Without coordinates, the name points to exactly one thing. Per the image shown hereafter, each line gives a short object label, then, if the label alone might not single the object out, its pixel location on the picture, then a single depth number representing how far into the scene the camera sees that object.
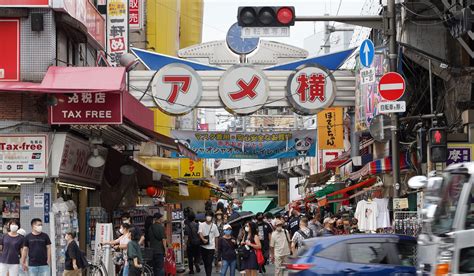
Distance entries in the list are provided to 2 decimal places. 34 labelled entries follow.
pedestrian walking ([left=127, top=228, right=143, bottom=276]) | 19.95
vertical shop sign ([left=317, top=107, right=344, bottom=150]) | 36.25
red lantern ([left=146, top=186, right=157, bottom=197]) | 28.65
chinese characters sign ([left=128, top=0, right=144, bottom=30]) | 29.77
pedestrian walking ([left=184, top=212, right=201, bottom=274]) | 27.27
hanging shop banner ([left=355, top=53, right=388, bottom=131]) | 22.55
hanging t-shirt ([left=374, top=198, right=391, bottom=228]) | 23.81
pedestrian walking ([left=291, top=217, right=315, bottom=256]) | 21.97
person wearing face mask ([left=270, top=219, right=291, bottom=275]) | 21.91
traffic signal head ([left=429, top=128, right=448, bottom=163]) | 17.25
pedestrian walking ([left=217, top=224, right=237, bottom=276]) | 22.47
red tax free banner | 18.75
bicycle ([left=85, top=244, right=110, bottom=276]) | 20.45
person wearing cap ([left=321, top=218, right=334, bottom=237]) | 22.39
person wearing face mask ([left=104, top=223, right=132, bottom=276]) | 20.31
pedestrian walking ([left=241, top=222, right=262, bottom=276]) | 21.88
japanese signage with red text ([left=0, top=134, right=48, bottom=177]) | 19.25
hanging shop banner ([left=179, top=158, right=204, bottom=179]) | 39.19
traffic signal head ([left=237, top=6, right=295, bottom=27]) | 16.73
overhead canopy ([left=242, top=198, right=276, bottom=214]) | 65.88
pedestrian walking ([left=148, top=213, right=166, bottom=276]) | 22.72
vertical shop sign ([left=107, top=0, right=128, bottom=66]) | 25.86
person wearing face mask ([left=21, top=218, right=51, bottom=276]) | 18.42
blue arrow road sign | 19.50
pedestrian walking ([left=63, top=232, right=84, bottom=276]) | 18.84
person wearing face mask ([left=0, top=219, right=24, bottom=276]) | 18.56
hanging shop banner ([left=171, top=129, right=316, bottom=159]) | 32.19
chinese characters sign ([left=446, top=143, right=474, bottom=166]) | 20.00
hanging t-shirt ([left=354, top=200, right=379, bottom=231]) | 23.93
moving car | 13.76
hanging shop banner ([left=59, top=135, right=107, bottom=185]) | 19.94
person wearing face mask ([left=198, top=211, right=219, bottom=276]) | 26.56
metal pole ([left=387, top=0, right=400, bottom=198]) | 19.05
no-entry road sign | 18.73
